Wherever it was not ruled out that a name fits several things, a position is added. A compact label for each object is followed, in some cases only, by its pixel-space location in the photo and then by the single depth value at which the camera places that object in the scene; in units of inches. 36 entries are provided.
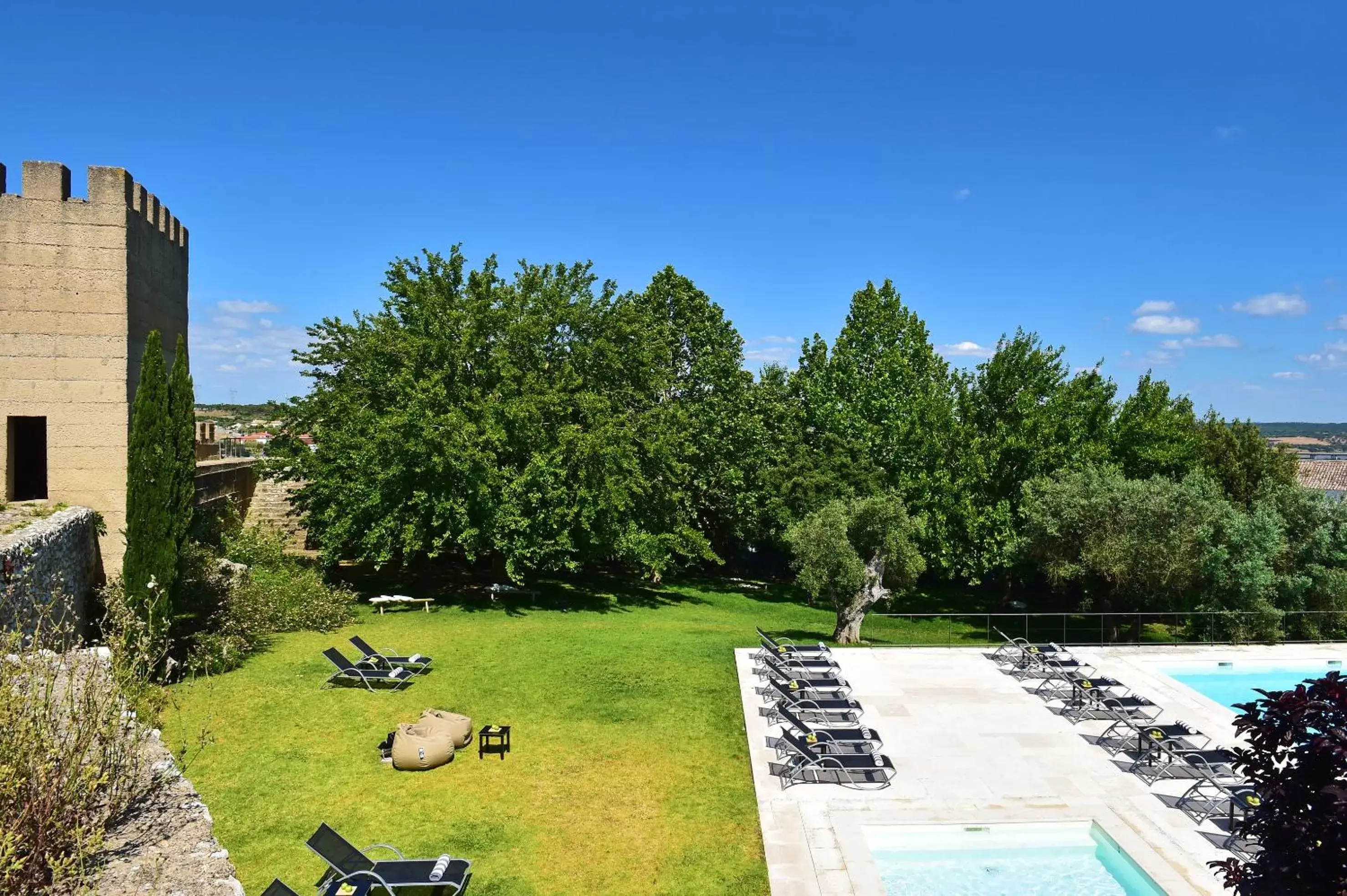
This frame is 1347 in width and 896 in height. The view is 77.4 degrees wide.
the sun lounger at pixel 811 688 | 563.5
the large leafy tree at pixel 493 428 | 871.7
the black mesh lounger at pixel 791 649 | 650.2
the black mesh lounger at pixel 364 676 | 581.6
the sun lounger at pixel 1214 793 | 407.5
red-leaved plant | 238.4
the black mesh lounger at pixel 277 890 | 290.4
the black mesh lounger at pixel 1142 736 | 476.1
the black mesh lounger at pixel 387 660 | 608.7
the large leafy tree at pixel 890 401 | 1056.8
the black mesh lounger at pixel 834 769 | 446.3
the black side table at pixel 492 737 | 471.2
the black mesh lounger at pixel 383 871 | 323.9
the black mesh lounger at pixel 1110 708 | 535.5
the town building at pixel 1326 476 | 1882.4
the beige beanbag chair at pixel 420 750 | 448.5
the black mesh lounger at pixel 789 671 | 603.8
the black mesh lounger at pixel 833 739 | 466.3
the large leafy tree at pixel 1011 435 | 995.3
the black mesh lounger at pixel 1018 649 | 682.2
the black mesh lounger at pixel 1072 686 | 575.2
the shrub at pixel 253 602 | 623.8
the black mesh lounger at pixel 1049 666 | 639.8
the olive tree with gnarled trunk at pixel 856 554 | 761.0
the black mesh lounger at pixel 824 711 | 530.0
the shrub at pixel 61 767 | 220.8
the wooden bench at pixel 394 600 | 868.6
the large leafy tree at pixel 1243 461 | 1159.6
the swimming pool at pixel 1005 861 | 365.4
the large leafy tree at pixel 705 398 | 1160.2
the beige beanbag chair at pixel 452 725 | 474.6
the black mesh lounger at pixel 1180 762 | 447.5
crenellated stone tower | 646.5
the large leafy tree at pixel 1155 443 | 1076.5
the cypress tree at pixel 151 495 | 559.5
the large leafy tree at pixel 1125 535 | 796.0
